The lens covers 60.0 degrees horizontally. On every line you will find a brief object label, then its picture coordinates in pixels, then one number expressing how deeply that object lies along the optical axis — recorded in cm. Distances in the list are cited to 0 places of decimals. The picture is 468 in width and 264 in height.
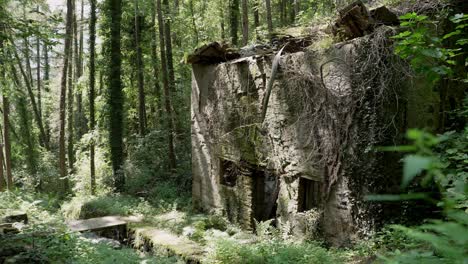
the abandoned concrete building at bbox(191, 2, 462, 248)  644
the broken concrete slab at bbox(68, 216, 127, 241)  1059
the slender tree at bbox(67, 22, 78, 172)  2116
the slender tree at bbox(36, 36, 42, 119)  2553
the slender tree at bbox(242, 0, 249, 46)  1215
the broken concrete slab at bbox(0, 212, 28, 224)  905
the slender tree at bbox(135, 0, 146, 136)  1633
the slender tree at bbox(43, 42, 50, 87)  2838
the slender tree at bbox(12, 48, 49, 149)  2077
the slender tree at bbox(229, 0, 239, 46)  1697
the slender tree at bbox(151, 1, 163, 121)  1892
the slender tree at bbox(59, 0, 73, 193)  1539
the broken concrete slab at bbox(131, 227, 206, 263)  781
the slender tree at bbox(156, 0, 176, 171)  1438
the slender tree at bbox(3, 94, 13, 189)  1684
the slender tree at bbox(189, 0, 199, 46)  1989
